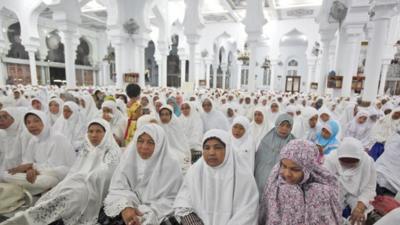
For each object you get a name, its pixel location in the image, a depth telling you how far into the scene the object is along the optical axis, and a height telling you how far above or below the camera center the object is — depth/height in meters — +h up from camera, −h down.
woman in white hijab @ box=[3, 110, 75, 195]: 2.04 -0.69
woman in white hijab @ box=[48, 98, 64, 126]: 3.87 -0.47
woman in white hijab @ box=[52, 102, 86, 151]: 3.30 -0.62
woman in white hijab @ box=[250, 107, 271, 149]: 3.36 -0.54
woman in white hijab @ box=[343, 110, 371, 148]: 4.16 -0.66
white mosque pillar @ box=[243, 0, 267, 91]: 6.87 +1.85
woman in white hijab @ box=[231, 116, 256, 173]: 2.54 -0.52
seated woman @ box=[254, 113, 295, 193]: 2.13 -0.56
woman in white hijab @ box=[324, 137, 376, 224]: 1.79 -0.65
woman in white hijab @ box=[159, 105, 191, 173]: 3.13 -0.64
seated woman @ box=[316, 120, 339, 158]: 3.09 -0.64
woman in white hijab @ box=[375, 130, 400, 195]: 2.21 -0.74
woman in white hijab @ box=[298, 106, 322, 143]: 3.35 -0.53
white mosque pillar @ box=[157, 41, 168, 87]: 11.23 +1.32
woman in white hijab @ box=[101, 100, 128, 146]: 3.40 -0.56
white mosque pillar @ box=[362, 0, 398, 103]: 5.11 +0.97
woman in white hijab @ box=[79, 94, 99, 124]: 4.13 -0.45
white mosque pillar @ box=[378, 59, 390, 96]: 11.06 +0.98
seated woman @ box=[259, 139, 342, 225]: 1.27 -0.56
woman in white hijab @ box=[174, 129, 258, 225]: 1.48 -0.67
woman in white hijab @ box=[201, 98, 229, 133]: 4.20 -0.59
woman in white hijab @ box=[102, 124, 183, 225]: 1.68 -0.68
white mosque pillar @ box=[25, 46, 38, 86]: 10.33 +0.76
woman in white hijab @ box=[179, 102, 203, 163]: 3.89 -0.68
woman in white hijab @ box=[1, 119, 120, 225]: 1.58 -0.77
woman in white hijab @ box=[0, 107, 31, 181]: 2.25 -0.61
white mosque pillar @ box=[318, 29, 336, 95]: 7.60 +1.08
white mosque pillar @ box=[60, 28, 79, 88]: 7.14 +0.84
